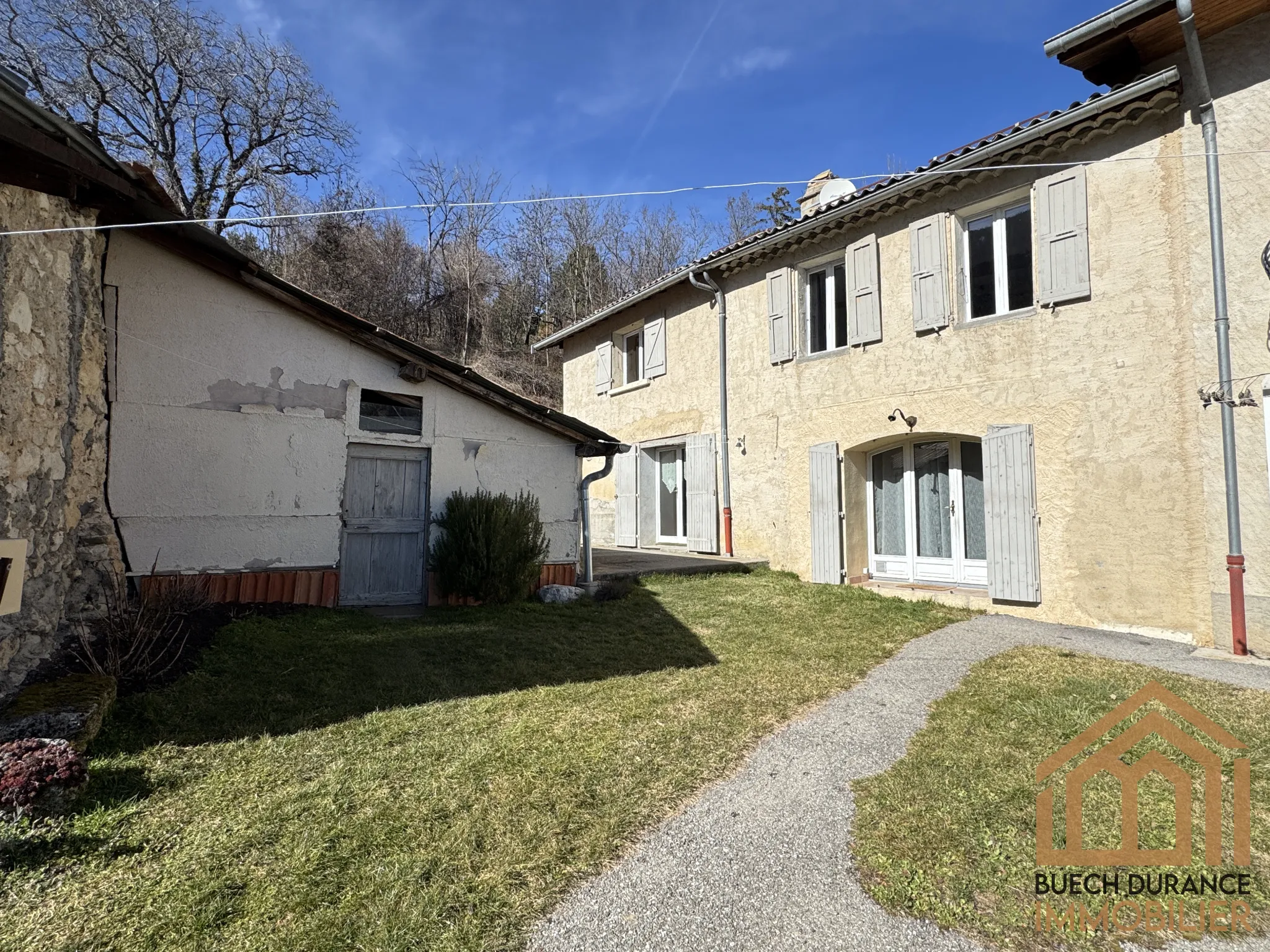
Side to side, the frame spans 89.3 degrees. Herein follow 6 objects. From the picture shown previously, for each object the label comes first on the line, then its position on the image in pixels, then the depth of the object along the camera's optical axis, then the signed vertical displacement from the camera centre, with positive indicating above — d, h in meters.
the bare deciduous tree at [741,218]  23.72 +11.05
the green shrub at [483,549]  6.91 -0.37
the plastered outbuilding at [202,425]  3.90 +0.86
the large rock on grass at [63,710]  3.00 -0.99
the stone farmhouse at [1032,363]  5.69 +1.71
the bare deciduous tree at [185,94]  14.37 +10.45
